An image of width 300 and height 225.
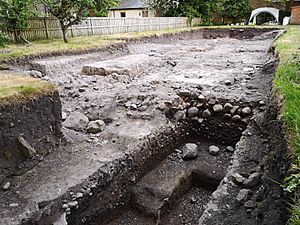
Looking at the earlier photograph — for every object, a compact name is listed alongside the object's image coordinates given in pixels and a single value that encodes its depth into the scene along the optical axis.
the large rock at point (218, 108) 5.25
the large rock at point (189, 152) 4.88
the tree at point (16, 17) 8.80
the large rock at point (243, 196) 2.76
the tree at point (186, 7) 22.11
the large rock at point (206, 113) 5.33
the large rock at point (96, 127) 4.58
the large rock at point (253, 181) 2.93
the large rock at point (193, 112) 5.44
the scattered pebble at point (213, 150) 5.01
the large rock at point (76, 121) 4.64
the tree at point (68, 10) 9.60
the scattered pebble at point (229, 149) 5.06
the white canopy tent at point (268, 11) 23.67
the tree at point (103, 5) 11.11
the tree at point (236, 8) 24.57
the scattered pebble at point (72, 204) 3.15
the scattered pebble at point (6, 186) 3.14
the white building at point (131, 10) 25.98
